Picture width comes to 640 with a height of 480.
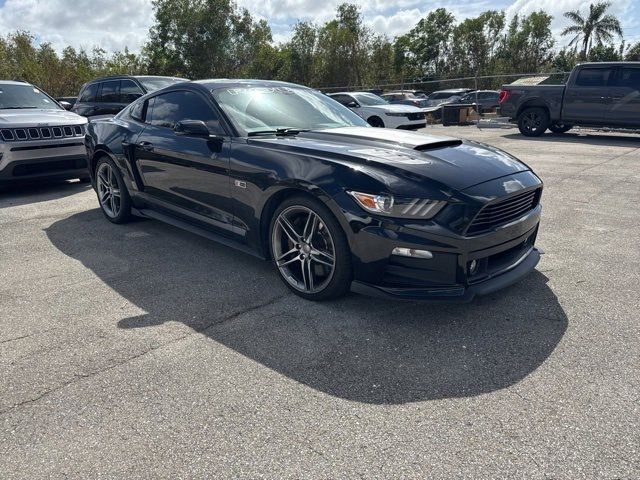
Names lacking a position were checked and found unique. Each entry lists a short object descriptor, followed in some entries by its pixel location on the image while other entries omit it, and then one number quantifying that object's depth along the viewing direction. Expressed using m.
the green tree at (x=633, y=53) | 40.81
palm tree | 46.72
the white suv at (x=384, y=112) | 14.45
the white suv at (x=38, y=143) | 6.83
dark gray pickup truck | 11.76
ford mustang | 2.90
